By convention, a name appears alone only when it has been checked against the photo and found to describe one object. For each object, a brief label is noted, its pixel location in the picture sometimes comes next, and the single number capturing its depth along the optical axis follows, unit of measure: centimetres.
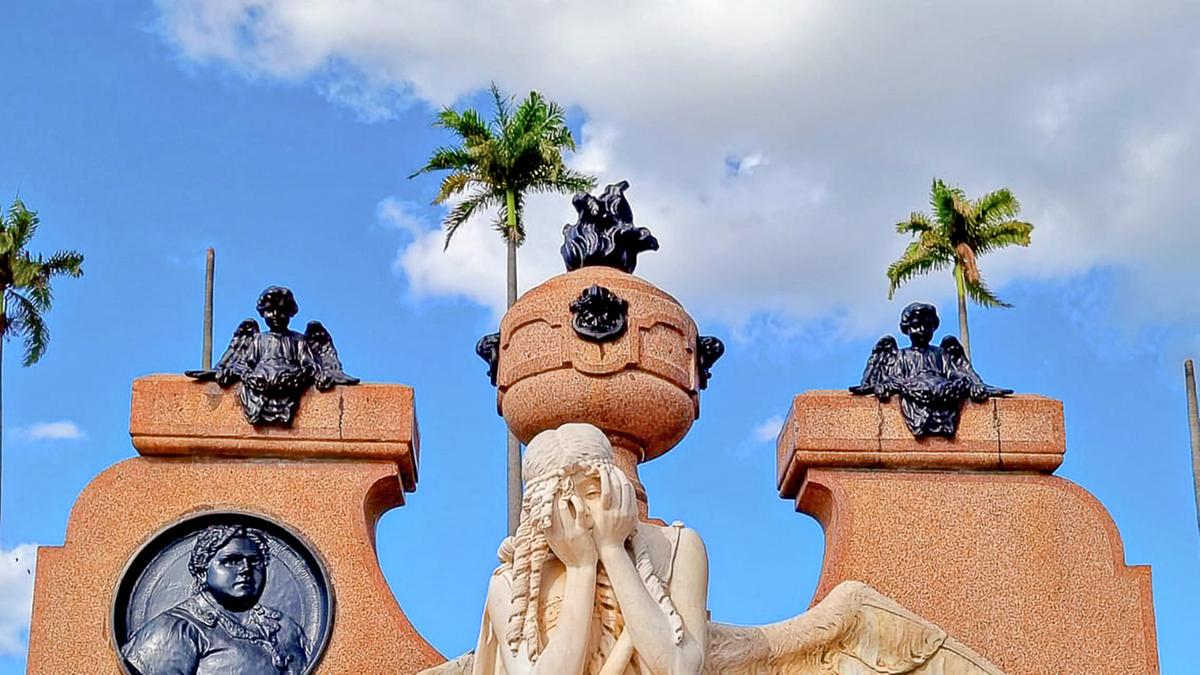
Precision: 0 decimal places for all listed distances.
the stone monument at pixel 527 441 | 866
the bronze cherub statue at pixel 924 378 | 908
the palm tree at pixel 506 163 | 2677
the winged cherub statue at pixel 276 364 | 908
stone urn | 898
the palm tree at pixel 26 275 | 2734
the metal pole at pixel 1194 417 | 2304
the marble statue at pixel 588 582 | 617
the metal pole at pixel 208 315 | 2427
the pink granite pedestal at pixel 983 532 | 869
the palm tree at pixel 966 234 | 2847
